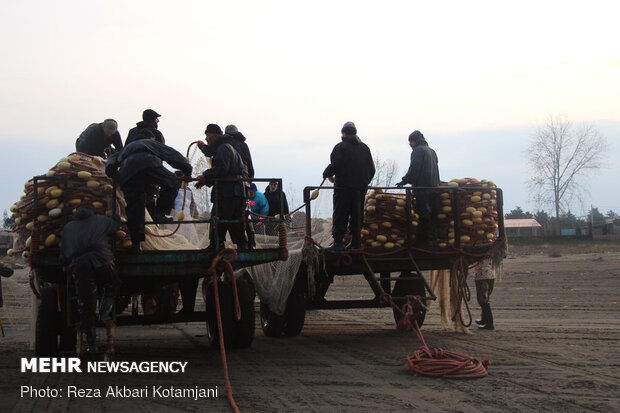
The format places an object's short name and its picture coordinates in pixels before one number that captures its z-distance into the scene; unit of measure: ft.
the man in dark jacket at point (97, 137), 33.65
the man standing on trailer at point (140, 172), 27.55
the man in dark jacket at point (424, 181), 35.22
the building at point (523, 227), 260.01
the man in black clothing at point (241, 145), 32.53
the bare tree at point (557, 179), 216.33
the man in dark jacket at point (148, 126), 30.53
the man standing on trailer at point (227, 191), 29.09
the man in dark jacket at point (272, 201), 44.32
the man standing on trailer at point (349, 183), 34.37
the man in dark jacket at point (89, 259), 26.35
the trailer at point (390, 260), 33.99
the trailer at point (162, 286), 27.89
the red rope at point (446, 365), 24.85
